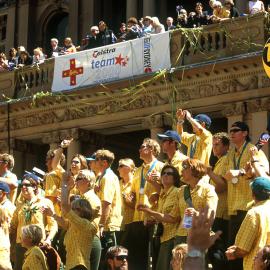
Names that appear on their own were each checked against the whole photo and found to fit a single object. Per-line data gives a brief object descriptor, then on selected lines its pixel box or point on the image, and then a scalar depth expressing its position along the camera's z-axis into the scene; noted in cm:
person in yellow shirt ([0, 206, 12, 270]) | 1439
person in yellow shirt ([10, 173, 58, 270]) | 1744
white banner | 3107
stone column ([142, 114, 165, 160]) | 3223
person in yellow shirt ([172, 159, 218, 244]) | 1415
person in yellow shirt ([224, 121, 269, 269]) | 1464
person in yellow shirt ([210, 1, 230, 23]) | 3031
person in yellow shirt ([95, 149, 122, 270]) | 1668
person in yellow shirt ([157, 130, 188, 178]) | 1712
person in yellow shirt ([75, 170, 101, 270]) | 1523
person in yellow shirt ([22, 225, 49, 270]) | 1357
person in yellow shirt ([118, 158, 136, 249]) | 1736
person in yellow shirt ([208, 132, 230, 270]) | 1450
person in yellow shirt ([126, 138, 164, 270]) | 1721
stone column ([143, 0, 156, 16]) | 4179
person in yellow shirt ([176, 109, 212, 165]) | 1767
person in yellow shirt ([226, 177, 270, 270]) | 1201
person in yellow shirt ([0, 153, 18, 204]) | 1903
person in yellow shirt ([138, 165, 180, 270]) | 1491
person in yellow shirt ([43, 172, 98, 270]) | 1435
